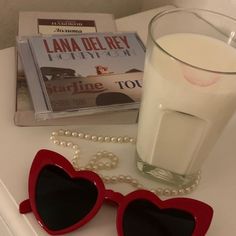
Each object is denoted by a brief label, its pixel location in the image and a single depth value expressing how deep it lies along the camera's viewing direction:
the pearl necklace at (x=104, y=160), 0.37
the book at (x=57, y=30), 0.41
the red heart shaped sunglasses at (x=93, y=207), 0.32
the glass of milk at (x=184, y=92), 0.31
